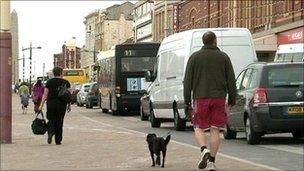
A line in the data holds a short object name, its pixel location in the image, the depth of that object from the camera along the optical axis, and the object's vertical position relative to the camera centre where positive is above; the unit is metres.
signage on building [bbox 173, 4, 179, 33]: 88.50 +8.53
